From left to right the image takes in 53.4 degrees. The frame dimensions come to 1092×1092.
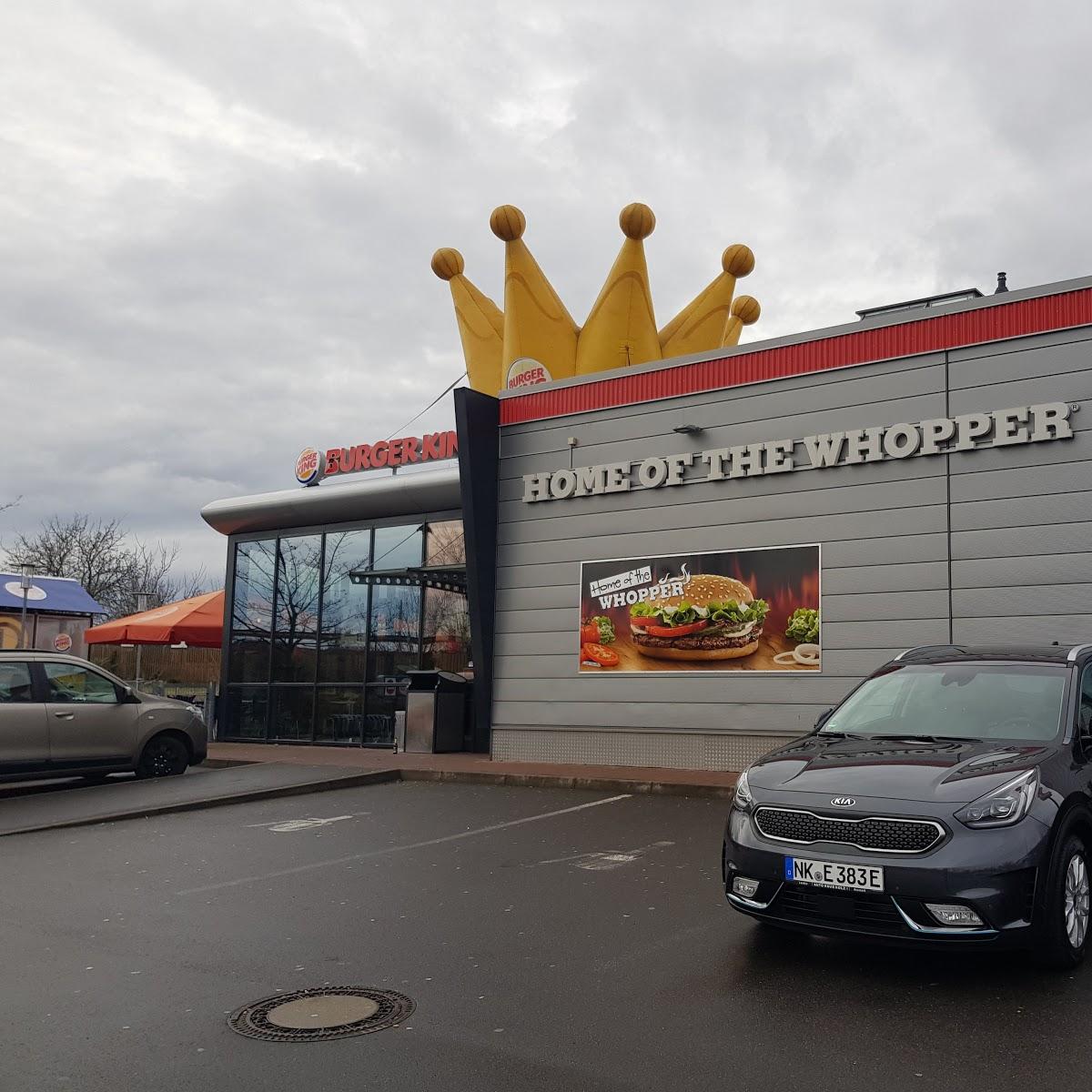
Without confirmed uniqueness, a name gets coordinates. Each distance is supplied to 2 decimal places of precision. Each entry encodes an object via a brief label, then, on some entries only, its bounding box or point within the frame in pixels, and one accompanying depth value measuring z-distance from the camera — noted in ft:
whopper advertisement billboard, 44.60
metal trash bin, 56.59
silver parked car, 41.98
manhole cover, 15.21
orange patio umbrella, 67.31
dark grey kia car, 16.15
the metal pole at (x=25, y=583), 72.64
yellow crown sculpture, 61.93
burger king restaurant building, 39.93
